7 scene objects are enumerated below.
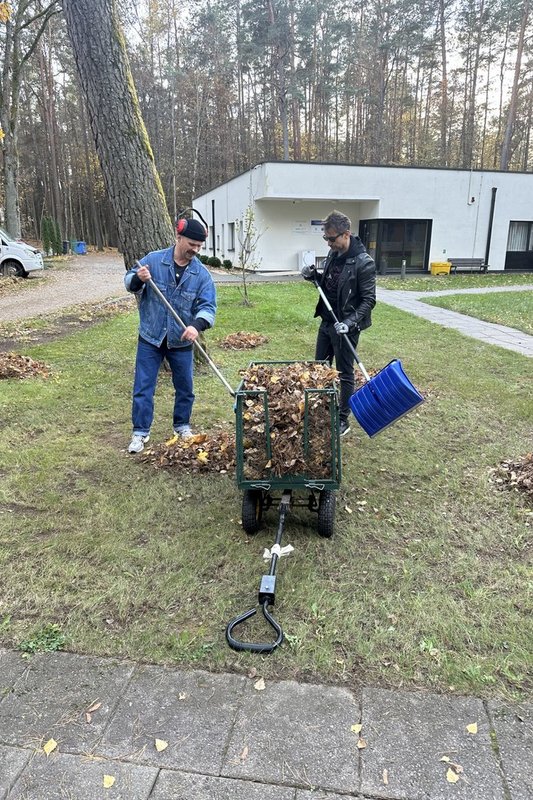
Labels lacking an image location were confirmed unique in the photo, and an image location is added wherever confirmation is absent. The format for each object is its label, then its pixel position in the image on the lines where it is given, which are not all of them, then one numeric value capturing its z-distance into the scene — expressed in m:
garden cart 3.00
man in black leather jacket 4.42
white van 18.69
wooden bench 22.53
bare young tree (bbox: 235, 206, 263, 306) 21.75
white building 21.31
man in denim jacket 4.17
